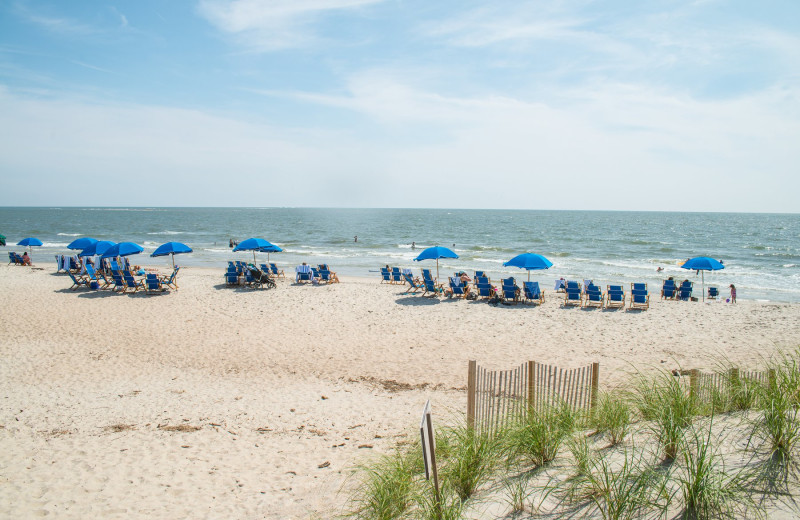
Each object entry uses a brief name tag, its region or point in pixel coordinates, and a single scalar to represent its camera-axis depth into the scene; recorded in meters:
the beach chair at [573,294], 14.20
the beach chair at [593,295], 14.07
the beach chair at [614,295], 13.98
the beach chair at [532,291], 14.22
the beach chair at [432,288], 15.40
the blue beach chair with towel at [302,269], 17.94
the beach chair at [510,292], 14.29
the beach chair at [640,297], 13.61
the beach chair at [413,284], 16.00
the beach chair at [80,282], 16.58
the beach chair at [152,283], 15.55
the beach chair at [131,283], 15.78
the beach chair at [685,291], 16.16
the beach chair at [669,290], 16.45
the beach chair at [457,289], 14.98
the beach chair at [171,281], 16.20
